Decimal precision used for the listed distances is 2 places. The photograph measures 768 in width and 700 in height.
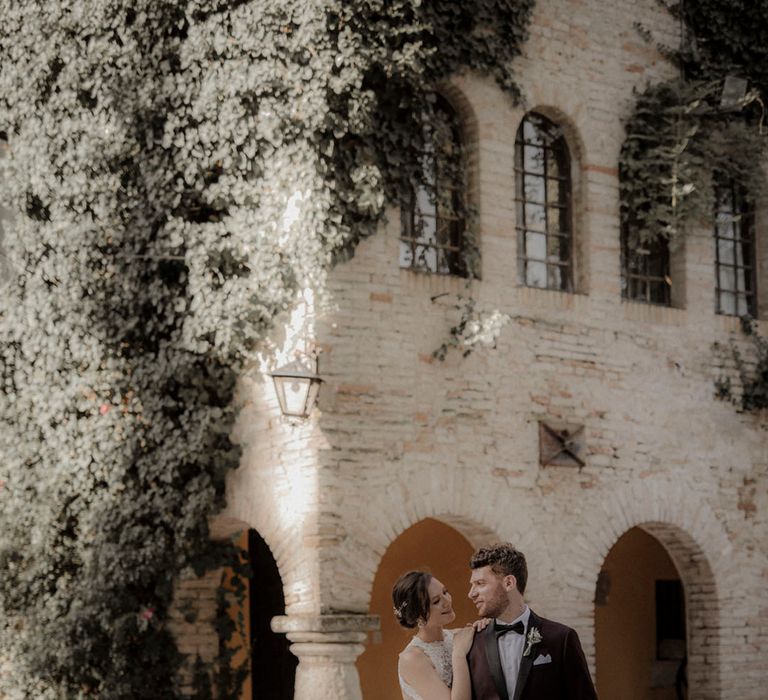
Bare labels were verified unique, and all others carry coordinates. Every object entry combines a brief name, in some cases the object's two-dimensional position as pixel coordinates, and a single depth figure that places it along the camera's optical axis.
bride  6.16
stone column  9.48
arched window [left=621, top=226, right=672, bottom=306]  11.93
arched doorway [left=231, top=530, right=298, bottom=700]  12.31
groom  5.54
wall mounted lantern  9.44
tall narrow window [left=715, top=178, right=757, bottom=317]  12.59
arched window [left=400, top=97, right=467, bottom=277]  10.68
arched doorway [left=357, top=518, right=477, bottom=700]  12.27
